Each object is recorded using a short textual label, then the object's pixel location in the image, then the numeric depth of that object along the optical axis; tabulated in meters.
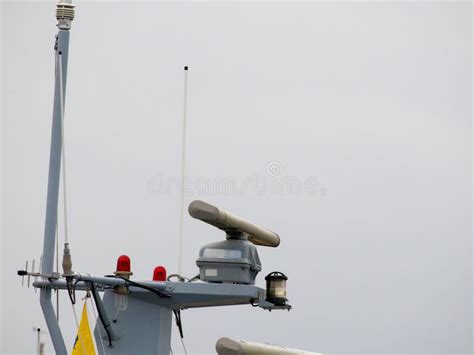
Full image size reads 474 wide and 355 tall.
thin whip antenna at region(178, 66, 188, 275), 42.53
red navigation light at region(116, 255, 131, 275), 41.44
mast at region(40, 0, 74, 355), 39.06
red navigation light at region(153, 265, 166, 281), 43.16
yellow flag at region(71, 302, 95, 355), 41.12
